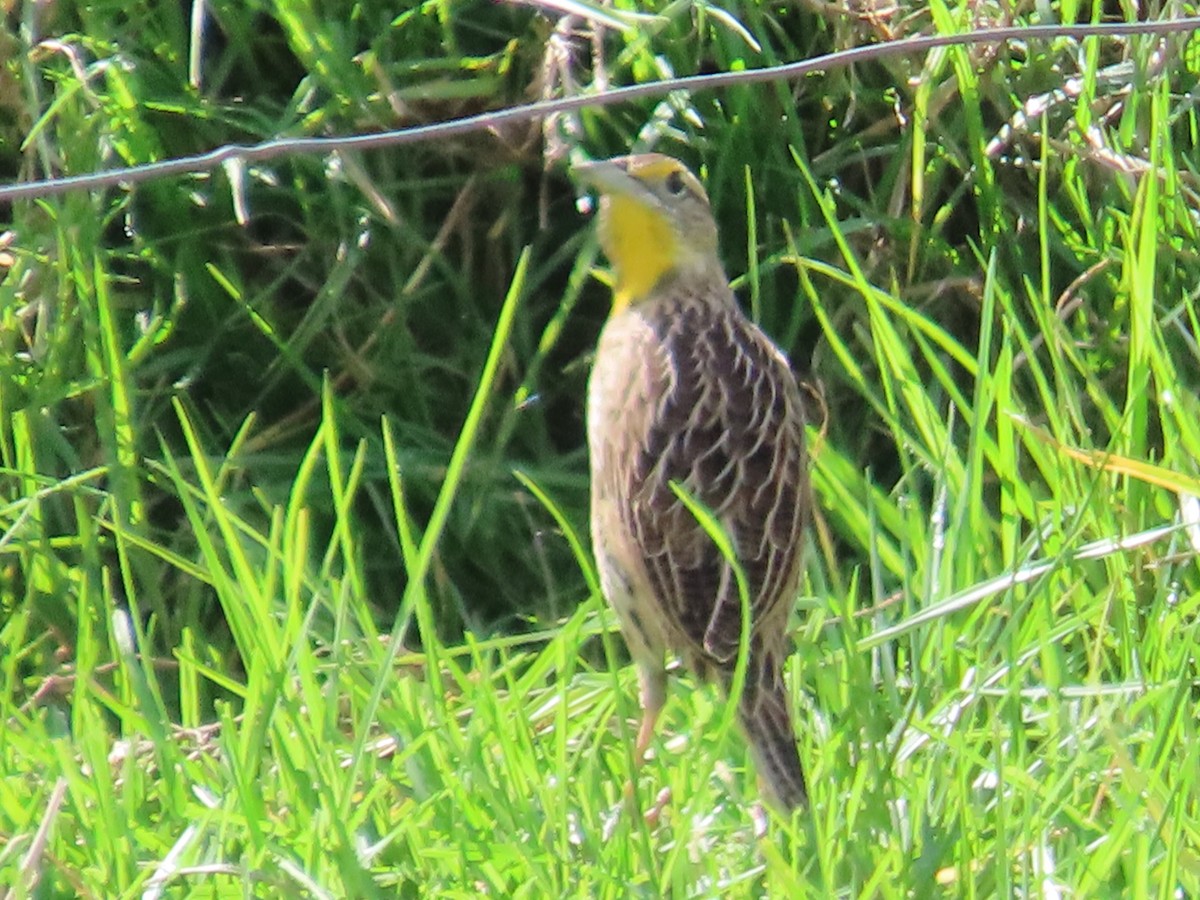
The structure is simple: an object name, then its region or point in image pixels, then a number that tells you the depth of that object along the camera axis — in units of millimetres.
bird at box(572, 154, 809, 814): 7293
